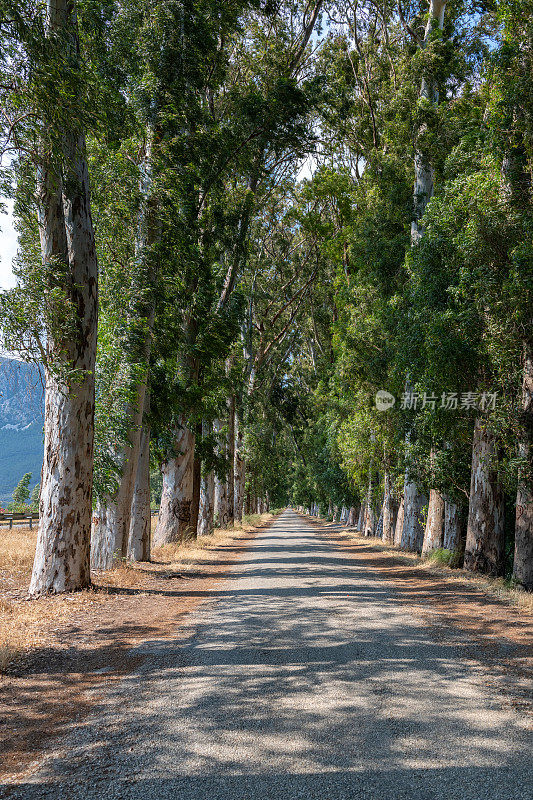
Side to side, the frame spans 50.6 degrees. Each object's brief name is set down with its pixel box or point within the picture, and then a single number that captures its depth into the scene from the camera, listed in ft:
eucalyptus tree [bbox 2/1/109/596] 26.53
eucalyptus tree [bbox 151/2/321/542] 54.44
